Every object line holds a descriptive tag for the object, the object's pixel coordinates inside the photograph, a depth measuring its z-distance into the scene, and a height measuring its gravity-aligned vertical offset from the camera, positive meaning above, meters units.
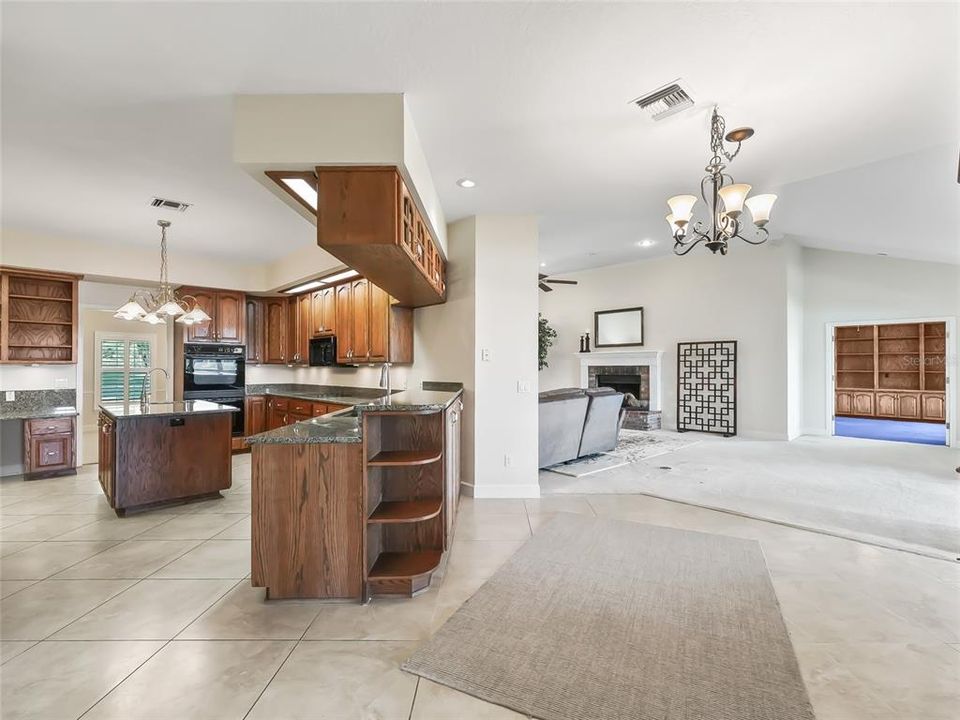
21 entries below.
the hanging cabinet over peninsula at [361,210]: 2.46 +0.82
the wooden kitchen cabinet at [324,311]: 5.92 +0.65
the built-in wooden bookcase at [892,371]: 8.86 -0.29
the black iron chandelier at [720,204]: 2.86 +1.05
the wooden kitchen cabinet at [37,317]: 4.93 +0.50
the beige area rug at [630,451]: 5.32 -1.28
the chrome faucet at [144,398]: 4.14 -0.35
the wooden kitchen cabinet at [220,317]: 6.08 +0.61
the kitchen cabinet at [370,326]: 4.81 +0.38
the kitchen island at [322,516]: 2.37 -0.82
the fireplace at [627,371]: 8.45 -0.24
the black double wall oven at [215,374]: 6.02 -0.19
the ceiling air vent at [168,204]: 3.97 +1.39
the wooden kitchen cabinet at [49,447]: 4.89 -0.93
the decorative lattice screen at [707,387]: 7.67 -0.50
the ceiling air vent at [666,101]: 2.38 +1.40
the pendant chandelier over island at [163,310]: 4.32 +0.49
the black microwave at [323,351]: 5.90 +0.12
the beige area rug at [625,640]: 1.65 -1.24
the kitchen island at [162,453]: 3.72 -0.80
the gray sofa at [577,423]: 5.05 -0.76
